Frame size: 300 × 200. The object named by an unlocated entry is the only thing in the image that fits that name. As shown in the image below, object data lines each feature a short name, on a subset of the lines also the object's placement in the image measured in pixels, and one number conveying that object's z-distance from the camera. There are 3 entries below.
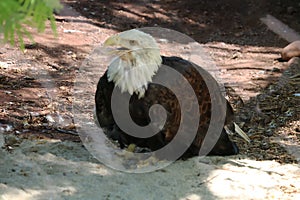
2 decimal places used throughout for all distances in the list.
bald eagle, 8.01
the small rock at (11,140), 8.75
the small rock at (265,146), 9.60
